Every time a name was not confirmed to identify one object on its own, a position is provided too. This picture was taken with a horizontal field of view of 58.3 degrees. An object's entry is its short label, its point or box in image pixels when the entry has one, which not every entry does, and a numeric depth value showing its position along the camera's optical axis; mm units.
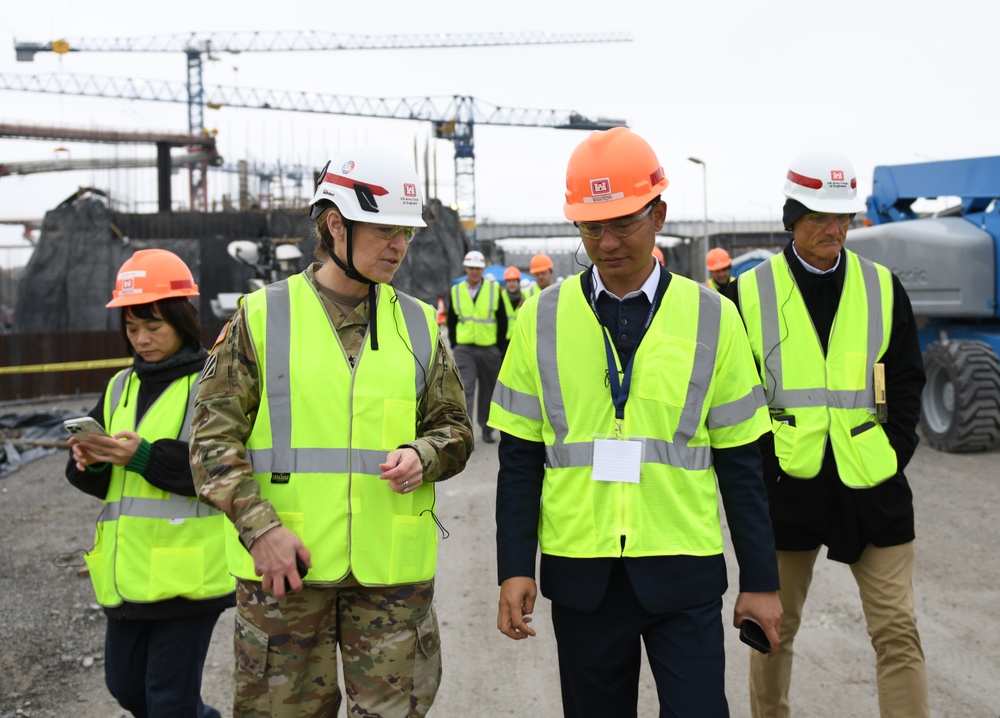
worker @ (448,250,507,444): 11328
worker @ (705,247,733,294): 12039
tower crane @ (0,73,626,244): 86312
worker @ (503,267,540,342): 12963
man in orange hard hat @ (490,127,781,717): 2527
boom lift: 9352
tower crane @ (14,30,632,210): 80875
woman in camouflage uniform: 2629
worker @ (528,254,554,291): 13271
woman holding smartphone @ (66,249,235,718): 3166
